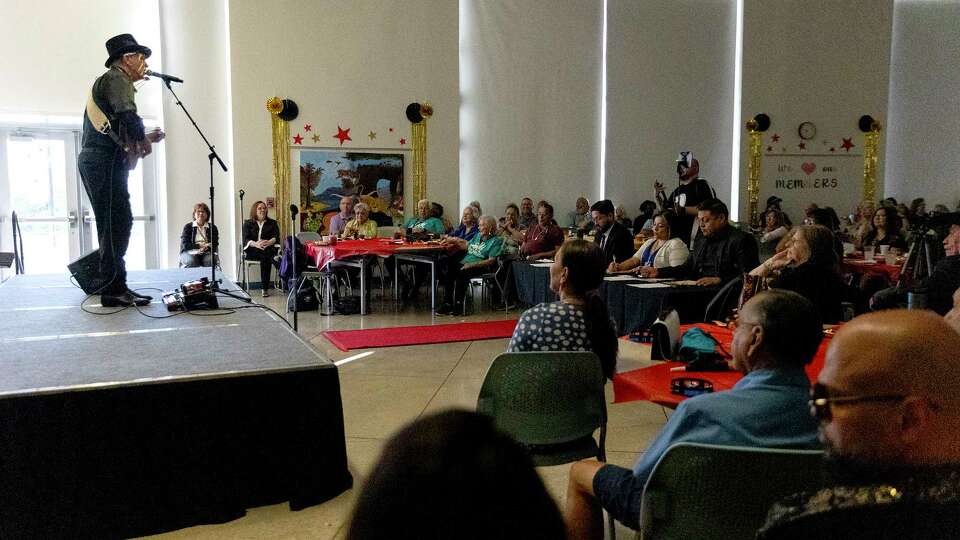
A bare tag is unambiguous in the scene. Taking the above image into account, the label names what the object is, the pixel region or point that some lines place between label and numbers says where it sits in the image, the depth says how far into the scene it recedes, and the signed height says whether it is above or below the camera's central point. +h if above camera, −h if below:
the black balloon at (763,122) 13.16 +1.05
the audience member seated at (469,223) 10.37 -0.58
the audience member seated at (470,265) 8.80 -0.99
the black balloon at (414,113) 11.35 +1.02
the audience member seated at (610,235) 7.67 -0.55
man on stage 4.20 +0.21
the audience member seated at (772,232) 9.47 -0.64
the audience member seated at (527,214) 11.44 -0.50
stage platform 2.70 -0.97
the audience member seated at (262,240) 10.21 -0.81
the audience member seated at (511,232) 9.16 -0.68
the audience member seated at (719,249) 5.79 -0.53
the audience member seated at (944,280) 4.96 -0.65
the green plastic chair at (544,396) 2.56 -0.74
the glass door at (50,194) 10.03 -0.19
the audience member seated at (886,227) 8.45 -0.51
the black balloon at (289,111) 10.79 +1.00
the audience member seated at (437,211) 10.91 -0.44
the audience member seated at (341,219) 10.42 -0.53
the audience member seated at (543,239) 9.05 -0.70
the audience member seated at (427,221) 10.54 -0.57
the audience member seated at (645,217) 11.29 -0.56
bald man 1.13 -0.40
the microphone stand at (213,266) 4.74 -0.59
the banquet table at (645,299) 5.64 -0.91
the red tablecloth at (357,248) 8.38 -0.76
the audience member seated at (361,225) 9.83 -0.58
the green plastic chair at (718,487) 1.62 -0.69
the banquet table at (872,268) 7.13 -0.84
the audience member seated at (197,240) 9.48 -0.78
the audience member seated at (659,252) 6.54 -0.64
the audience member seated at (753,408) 1.86 -0.56
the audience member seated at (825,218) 9.84 -0.48
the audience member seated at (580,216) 11.81 -0.56
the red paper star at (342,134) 11.09 +0.69
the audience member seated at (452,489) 0.62 -0.26
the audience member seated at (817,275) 4.25 -0.53
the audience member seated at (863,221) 9.12 -0.54
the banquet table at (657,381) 2.46 -0.70
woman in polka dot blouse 2.90 -0.53
